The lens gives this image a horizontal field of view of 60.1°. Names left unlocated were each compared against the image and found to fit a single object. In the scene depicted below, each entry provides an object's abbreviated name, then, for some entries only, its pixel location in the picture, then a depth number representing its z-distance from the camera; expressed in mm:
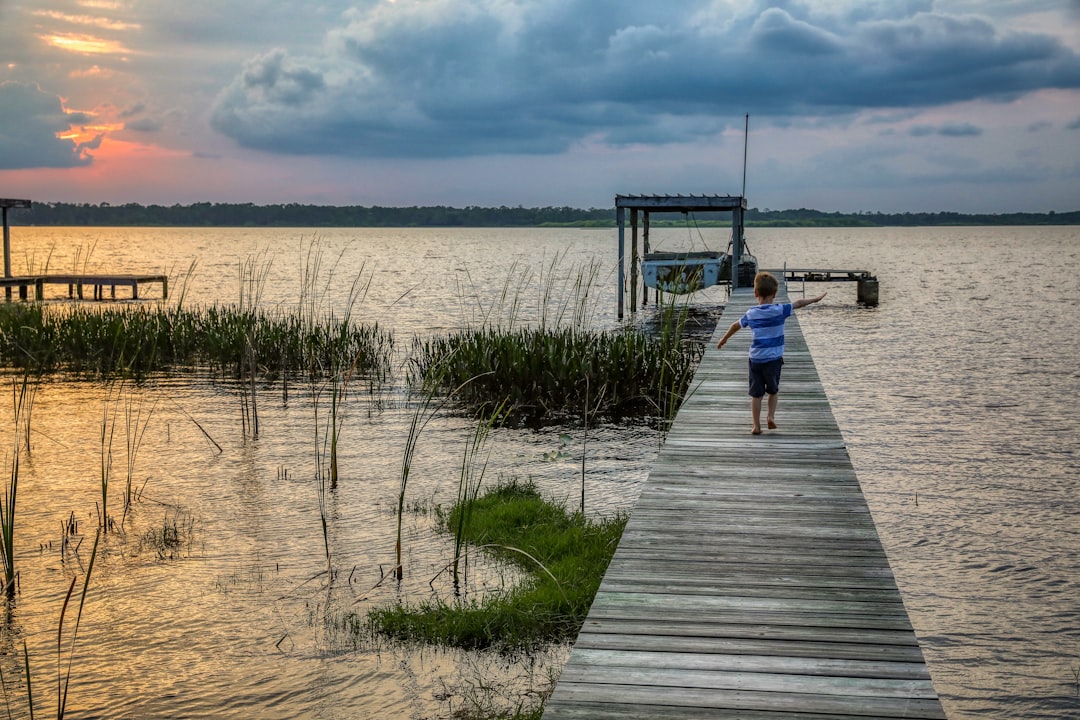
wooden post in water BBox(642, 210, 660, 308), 33875
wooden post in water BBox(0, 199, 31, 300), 33719
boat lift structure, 27703
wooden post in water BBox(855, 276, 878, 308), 36406
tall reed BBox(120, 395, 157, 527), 11852
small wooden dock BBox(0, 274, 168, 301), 30688
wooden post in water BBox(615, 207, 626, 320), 28706
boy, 8070
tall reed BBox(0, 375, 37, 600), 6352
